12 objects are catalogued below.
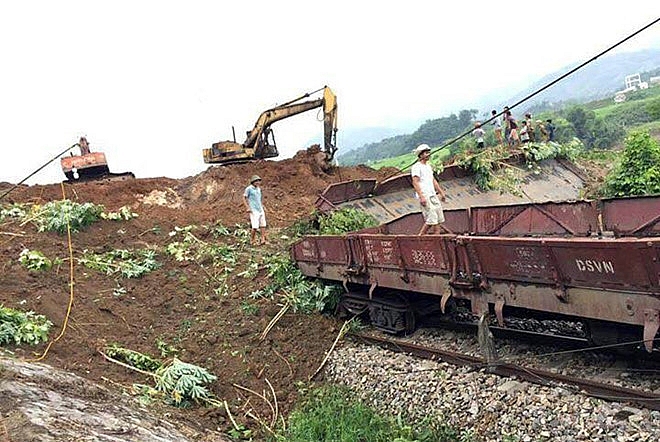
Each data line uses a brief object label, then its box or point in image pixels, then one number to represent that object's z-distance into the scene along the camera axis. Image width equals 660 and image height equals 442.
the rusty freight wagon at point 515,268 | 5.02
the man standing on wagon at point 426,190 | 8.30
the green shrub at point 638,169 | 13.41
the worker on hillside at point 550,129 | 21.39
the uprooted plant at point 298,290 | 10.08
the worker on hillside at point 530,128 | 20.42
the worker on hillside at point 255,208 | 13.24
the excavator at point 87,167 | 22.11
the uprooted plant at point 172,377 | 7.67
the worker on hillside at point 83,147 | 22.78
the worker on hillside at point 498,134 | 21.60
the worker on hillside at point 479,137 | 19.83
